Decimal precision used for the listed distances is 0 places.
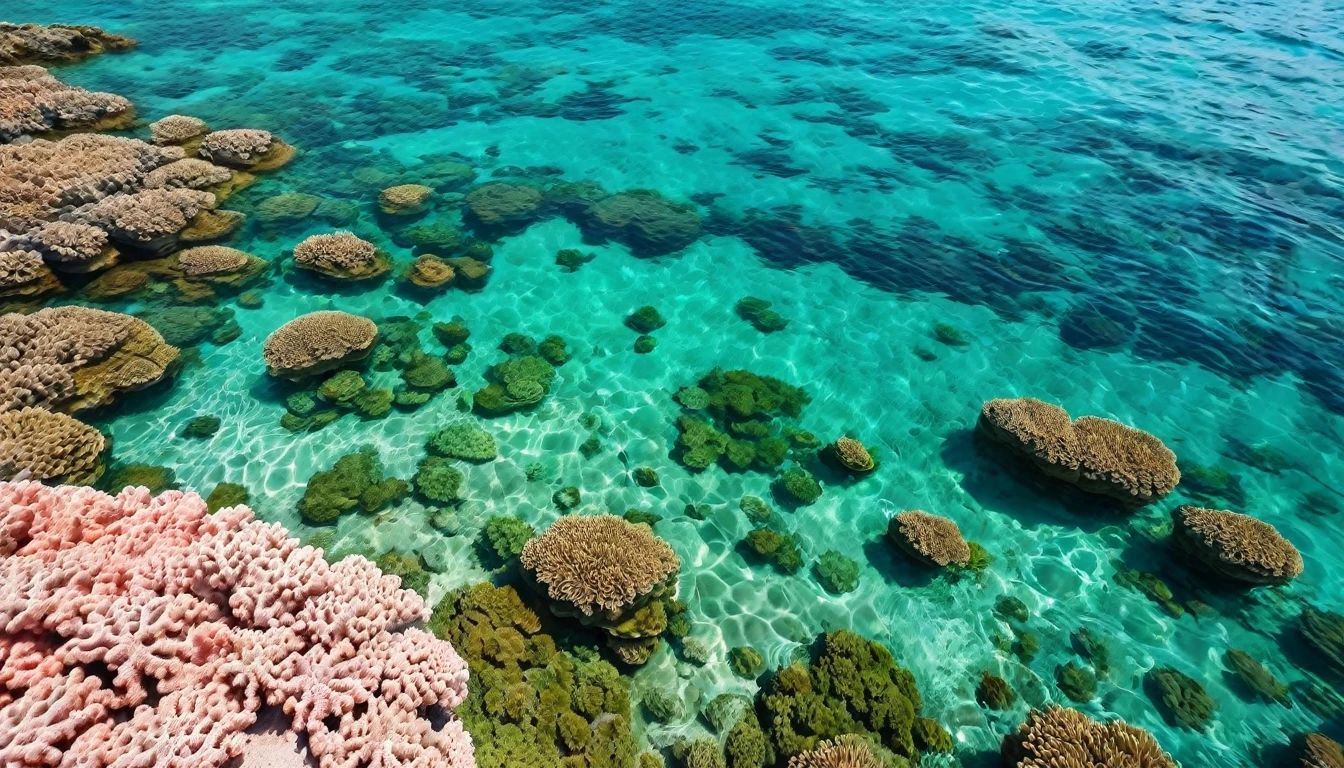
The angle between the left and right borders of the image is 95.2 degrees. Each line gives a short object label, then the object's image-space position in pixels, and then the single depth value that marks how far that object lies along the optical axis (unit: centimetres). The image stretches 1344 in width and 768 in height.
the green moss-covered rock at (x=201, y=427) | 1231
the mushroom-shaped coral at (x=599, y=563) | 956
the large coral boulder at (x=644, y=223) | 1914
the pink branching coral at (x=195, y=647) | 591
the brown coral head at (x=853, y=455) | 1279
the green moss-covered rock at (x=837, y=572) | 1097
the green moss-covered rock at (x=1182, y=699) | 947
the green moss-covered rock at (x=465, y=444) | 1251
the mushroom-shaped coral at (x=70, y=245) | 1480
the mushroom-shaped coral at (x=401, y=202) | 1891
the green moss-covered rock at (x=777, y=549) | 1122
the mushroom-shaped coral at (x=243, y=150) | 2019
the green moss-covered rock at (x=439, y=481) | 1166
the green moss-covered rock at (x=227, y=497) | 1098
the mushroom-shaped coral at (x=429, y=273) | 1644
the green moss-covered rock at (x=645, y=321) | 1616
